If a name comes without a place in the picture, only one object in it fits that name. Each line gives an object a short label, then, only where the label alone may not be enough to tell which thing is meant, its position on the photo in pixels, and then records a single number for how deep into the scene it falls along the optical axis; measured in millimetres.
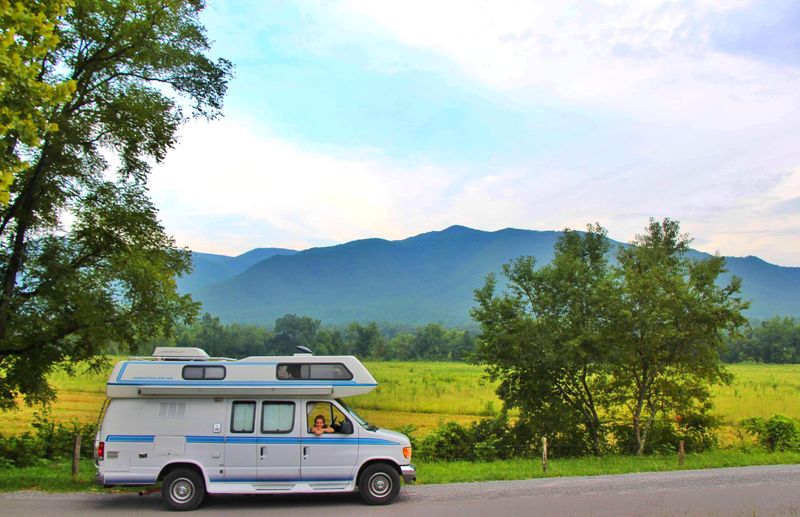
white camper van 11398
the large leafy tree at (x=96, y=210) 15758
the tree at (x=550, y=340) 20859
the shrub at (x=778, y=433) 21484
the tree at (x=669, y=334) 20453
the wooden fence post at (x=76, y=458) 14121
